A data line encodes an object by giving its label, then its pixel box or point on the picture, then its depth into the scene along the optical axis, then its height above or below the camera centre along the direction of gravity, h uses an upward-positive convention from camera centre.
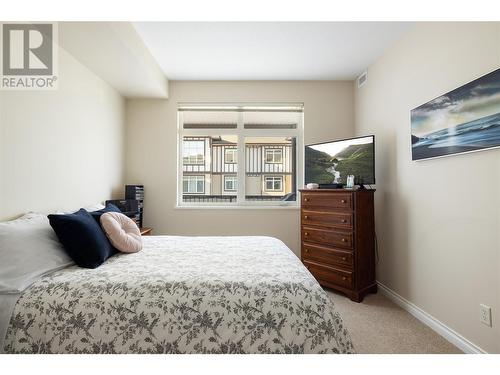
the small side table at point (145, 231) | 2.99 -0.48
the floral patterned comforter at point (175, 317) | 1.15 -0.59
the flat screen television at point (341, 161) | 2.69 +0.35
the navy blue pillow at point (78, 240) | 1.51 -0.29
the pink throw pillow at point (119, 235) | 1.78 -0.31
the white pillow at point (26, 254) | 1.27 -0.35
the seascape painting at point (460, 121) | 1.56 +0.51
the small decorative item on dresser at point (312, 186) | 3.00 +0.07
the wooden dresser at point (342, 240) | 2.56 -0.52
